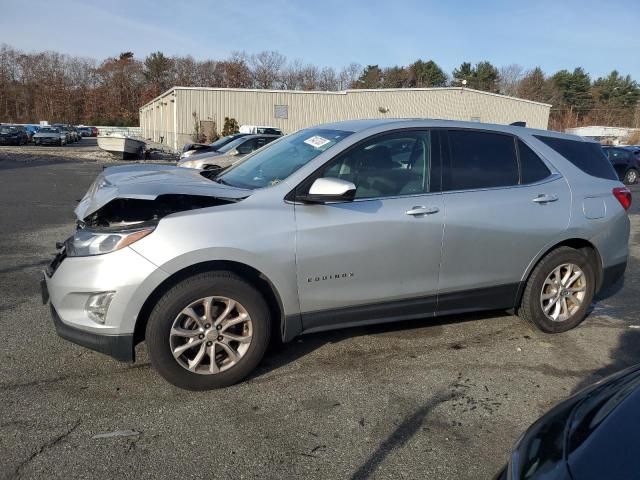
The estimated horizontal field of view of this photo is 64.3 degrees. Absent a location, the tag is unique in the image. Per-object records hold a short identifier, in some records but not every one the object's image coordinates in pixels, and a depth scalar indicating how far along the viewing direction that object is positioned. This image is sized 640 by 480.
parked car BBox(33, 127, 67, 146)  43.19
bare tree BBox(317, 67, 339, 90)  79.56
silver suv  3.21
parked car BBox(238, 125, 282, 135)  31.34
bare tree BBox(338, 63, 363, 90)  81.54
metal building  37.88
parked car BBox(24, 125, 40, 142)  44.92
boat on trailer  27.44
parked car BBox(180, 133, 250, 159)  16.89
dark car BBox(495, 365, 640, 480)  1.49
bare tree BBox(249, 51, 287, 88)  78.38
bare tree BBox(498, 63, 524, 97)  83.56
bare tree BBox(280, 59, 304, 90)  78.06
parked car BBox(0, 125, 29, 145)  40.34
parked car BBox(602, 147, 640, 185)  21.97
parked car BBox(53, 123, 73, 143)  46.76
